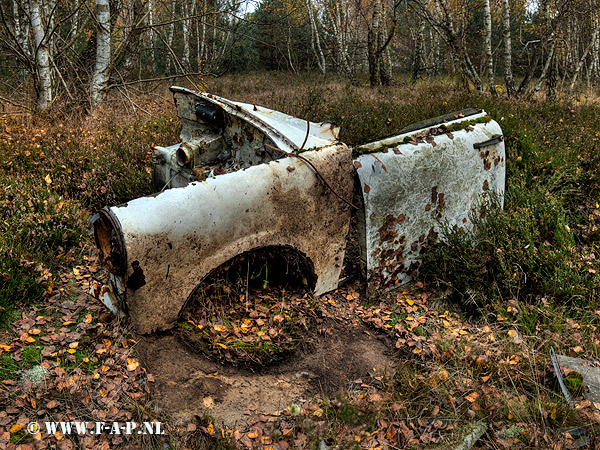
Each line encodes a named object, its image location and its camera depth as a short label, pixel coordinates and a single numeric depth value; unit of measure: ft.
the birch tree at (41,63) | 24.14
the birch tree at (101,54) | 26.89
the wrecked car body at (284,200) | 8.32
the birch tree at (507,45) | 31.84
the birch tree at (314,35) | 58.13
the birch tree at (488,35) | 33.17
